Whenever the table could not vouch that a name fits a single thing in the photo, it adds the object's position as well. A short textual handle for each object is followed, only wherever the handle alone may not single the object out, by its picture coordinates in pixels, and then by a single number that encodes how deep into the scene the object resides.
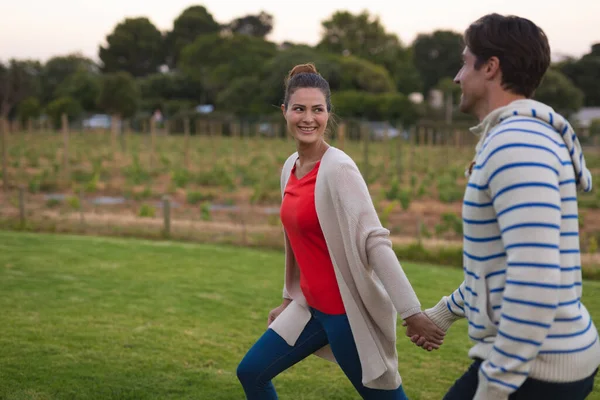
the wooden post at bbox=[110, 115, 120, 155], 20.92
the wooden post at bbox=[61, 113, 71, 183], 14.94
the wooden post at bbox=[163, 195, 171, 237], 8.48
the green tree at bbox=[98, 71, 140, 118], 37.53
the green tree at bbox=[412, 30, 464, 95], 68.56
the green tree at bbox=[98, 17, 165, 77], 79.38
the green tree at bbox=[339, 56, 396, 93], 50.72
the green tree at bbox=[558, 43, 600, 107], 53.97
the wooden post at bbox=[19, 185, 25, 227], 8.97
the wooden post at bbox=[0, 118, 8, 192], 13.02
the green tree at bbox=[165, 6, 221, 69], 83.00
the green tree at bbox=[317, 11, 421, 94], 66.81
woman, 2.31
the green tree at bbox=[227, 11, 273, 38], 88.62
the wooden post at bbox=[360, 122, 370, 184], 12.08
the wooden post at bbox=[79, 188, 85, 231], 9.06
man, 1.49
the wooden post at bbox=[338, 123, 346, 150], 13.06
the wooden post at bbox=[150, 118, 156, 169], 17.17
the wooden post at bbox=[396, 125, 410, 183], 15.46
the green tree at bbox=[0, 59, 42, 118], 42.12
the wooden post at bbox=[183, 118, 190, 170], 17.50
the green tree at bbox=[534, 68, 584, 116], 41.84
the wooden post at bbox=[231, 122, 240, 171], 18.55
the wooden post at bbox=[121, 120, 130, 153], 22.79
